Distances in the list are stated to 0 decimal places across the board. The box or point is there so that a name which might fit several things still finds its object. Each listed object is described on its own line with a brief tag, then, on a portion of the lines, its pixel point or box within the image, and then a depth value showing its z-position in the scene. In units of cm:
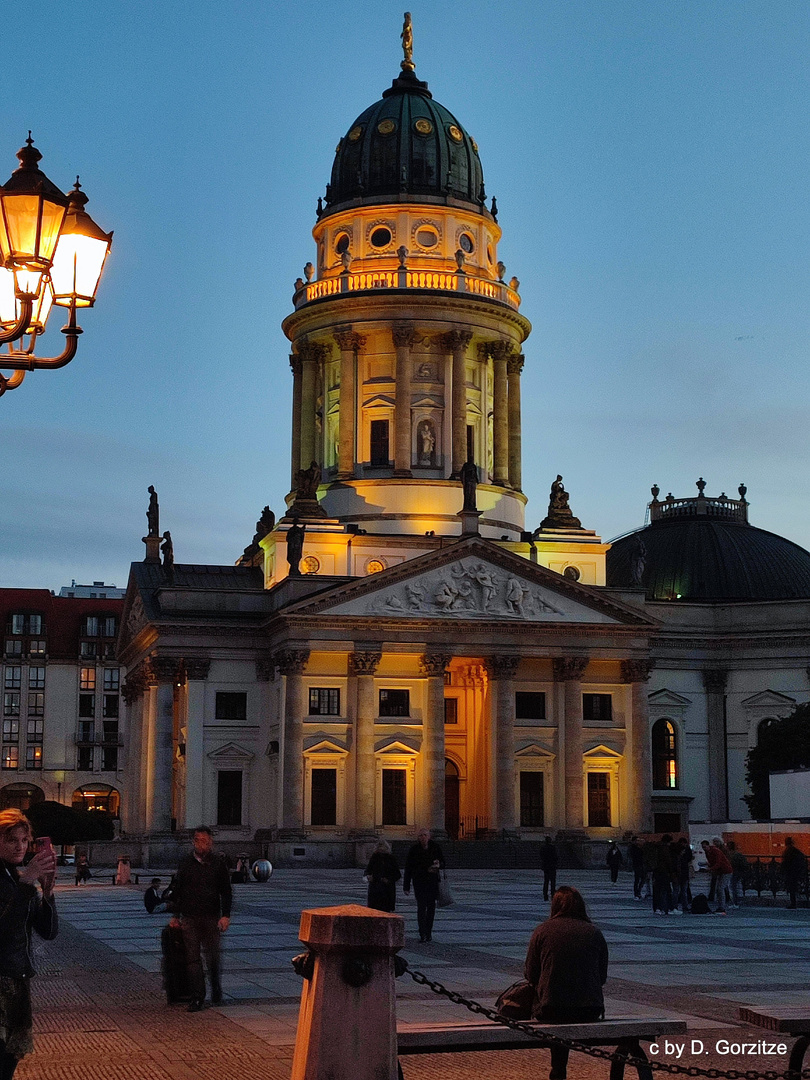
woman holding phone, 1090
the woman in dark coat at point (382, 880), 2930
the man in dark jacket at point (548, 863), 4553
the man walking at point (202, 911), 1925
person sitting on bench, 1340
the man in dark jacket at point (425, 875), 2921
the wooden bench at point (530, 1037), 1215
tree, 7525
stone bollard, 1120
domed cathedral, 7531
